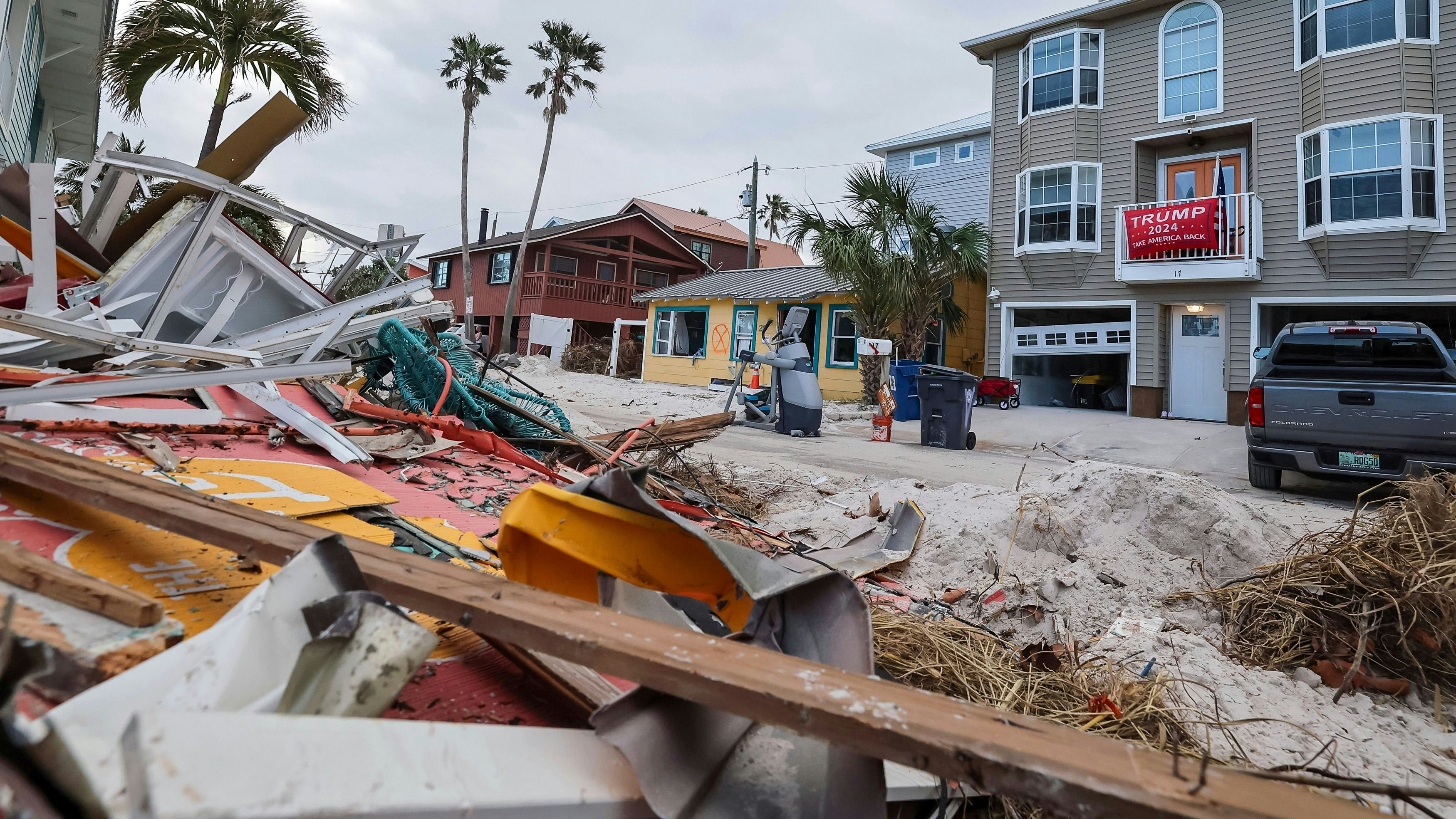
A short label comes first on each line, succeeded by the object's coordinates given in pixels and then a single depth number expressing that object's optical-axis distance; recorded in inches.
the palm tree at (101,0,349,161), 319.3
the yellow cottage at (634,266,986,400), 724.7
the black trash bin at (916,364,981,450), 416.5
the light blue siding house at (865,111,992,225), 803.4
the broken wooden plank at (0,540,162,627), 48.1
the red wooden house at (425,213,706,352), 1148.5
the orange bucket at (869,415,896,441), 441.4
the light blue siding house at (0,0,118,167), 353.1
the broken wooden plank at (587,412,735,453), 233.9
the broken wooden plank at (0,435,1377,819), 36.5
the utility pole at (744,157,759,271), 1218.6
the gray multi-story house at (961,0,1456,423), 499.2
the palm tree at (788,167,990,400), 613.9
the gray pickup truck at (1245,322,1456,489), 243.6
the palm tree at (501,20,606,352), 1091.3
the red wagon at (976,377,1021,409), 616.4
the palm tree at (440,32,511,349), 1141.7
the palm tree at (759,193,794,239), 1802.4
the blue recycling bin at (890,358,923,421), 559.5
